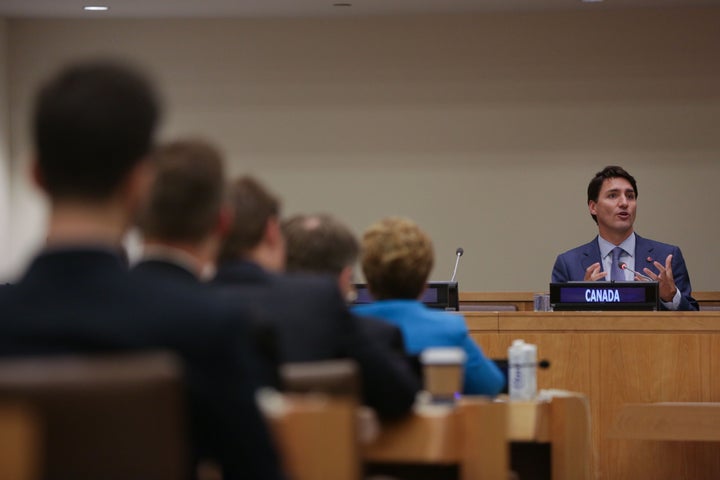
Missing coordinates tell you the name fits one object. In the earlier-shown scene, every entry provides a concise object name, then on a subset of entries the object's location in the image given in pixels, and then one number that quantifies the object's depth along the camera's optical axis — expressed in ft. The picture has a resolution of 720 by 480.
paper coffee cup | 18.65
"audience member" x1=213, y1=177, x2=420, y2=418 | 16.47
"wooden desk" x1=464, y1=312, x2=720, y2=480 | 34.76
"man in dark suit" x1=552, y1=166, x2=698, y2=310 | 43.83
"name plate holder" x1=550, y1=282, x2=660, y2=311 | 37.50
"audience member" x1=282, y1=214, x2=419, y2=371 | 20.66
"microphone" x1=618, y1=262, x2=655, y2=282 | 42.24
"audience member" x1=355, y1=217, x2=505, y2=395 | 22.43
